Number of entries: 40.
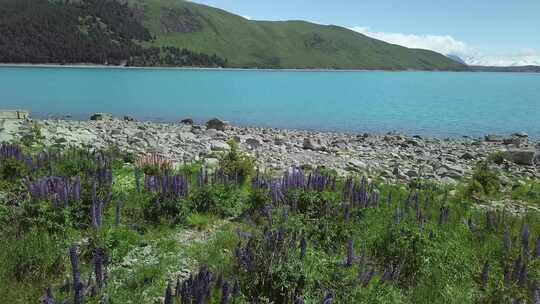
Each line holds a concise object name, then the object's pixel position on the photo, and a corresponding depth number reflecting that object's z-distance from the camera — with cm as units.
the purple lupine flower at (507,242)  738
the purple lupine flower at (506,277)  620
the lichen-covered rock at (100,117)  3592
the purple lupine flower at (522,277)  598
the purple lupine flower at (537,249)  697
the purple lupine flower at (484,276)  613
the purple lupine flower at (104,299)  461
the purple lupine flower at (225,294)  457
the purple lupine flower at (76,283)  465
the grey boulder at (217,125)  3121
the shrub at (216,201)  942
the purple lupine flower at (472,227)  861
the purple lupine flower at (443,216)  886
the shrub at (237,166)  1211
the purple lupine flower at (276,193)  916
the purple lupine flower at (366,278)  568
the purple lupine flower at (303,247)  586
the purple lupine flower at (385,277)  577
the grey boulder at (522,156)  2192
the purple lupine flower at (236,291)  488
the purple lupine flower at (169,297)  429
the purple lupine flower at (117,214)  747
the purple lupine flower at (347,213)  812
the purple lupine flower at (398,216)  815
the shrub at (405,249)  684
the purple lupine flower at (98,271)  519
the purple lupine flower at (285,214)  747
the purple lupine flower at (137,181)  967
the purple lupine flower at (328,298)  450
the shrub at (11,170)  992
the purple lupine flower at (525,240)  714
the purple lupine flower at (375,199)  959
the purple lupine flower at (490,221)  877
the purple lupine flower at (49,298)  434
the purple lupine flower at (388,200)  1016
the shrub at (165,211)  861
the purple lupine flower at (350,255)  602
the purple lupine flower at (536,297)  508
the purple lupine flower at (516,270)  616
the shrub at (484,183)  1230
